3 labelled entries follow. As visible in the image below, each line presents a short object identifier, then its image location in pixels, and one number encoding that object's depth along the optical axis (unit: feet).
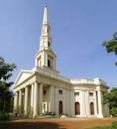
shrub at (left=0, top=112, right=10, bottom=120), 59.99
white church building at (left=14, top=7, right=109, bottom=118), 80.73
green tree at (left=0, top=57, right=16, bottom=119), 41.60
